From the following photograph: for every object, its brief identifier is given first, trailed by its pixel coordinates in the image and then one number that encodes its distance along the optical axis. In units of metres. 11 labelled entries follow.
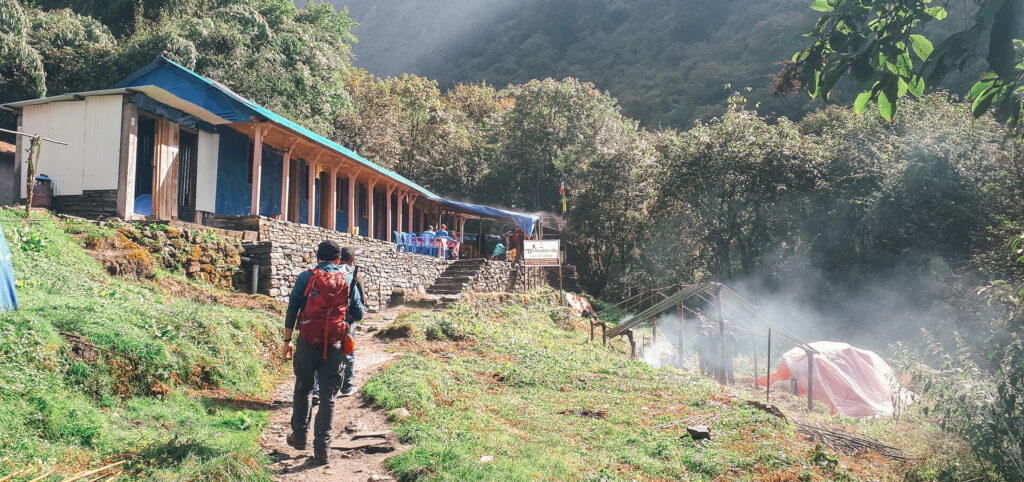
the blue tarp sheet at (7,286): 5.44
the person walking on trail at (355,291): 5.50
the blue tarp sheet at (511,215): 25.92
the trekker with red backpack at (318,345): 4.95
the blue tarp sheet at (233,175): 15.38
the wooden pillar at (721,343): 13.23
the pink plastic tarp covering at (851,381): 14.41
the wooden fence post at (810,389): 11.98
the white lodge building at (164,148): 12.77
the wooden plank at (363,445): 5.31
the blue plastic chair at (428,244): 22.29
